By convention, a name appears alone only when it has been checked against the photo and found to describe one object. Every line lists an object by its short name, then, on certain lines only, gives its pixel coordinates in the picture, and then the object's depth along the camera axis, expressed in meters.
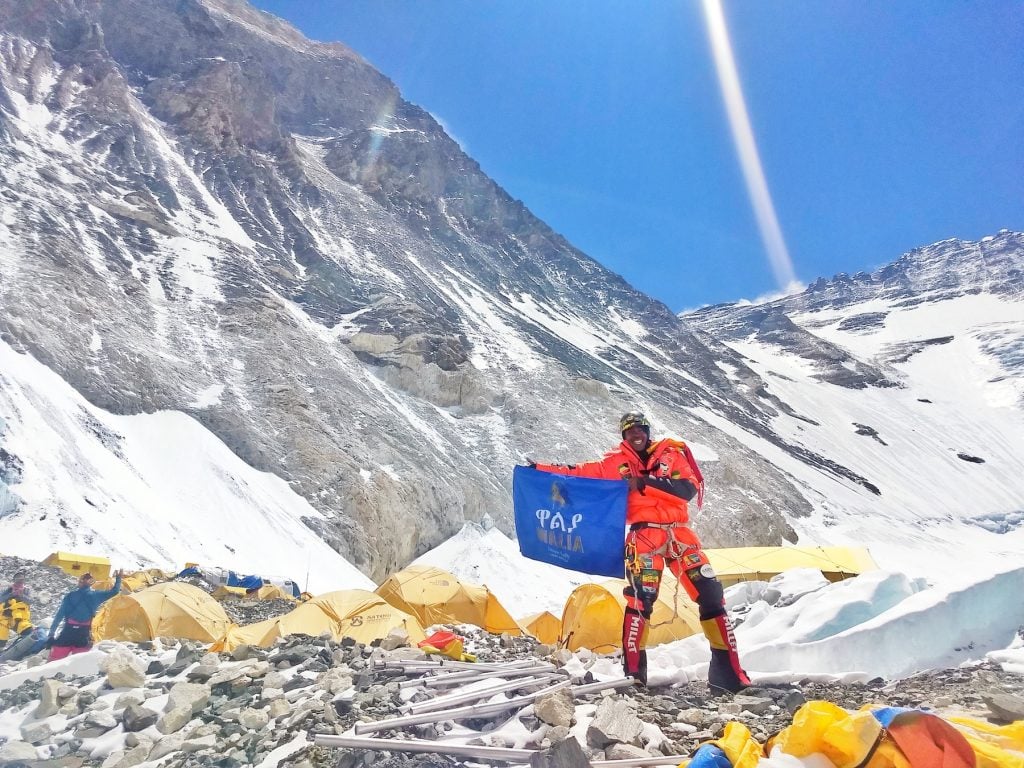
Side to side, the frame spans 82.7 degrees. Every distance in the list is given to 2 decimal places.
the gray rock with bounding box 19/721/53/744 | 4.94
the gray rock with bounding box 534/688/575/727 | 3.77
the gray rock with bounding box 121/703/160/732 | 4.92
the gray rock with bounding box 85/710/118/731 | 5.00
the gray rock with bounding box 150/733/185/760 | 4.44
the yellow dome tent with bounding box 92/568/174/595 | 13.81
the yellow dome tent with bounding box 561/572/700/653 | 9.37
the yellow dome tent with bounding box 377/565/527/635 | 14.47
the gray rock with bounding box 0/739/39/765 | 4.53
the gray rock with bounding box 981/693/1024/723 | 3.12
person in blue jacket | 8.05
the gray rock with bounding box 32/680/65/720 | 5.38
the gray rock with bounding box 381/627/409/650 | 6.43
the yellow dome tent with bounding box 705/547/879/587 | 21.45
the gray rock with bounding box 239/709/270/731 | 4.49
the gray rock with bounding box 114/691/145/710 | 5.23
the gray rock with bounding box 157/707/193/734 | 4.79
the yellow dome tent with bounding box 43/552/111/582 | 13.90
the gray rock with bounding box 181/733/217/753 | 4.39
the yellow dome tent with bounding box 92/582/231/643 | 10.26
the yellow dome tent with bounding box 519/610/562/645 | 13.52
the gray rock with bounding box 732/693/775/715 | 4.14
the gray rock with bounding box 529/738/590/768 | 2.92
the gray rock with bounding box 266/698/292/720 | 4.59
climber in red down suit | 4.98
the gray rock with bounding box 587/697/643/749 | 3.42
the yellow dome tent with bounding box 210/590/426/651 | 10.27
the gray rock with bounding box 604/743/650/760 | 3.24
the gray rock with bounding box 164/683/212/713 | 5.05
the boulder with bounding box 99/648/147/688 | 5.77
